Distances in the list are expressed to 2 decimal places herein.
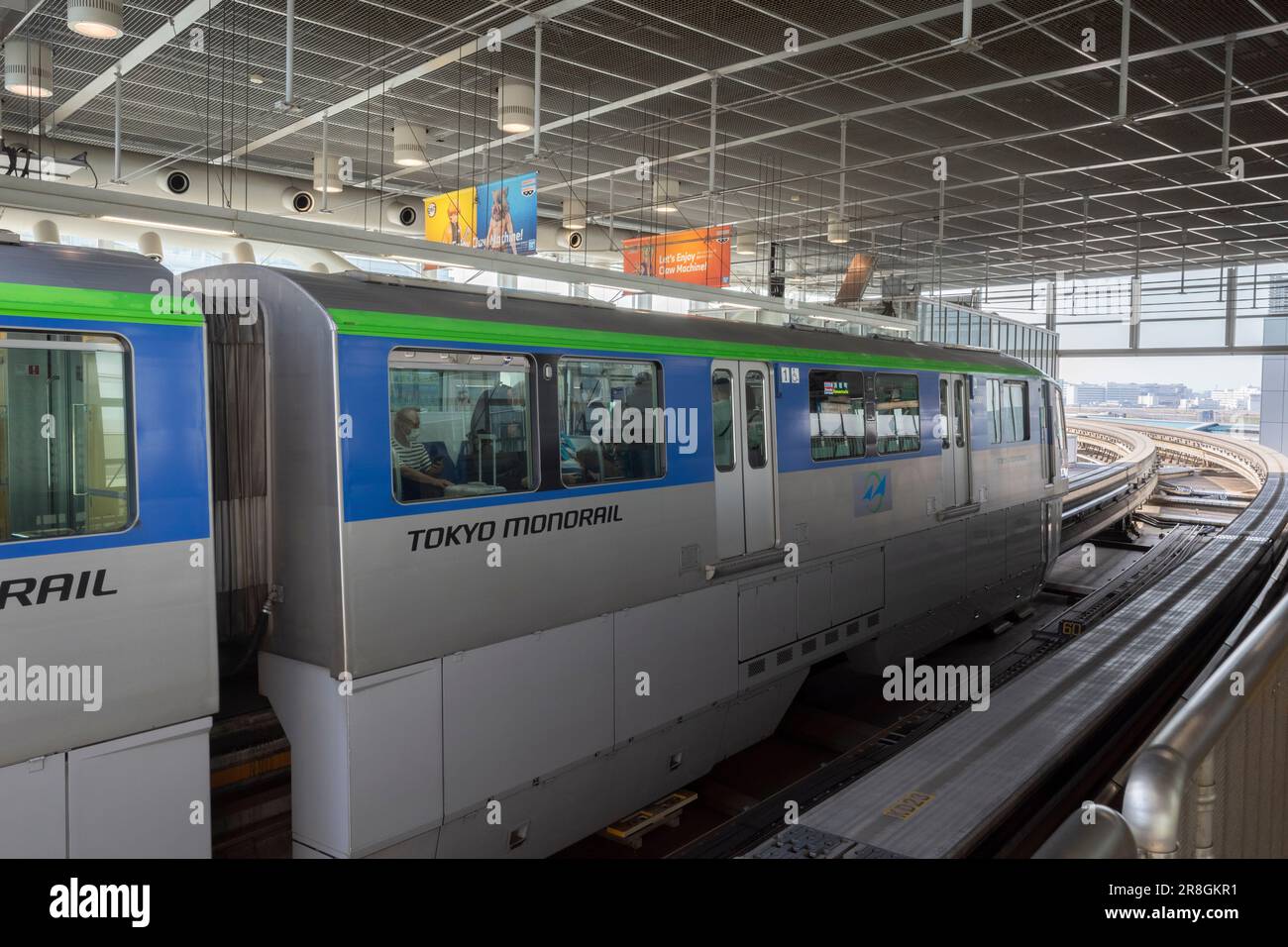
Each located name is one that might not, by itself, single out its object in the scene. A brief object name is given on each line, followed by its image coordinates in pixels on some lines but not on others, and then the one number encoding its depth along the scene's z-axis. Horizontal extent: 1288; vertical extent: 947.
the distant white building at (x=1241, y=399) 38.44
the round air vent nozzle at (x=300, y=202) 19.02
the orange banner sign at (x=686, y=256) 16.89
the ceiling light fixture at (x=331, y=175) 16.81
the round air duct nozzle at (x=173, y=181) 17.59
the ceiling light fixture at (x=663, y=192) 19.98
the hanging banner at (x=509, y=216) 13.03
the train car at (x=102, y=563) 4.25
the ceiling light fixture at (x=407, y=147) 14.21
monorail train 4.44
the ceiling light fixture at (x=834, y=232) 18.31
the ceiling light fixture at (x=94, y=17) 8.87
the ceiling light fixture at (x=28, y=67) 11.79
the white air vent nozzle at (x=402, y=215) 20.86
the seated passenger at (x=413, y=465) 5.51
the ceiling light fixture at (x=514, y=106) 11.69
